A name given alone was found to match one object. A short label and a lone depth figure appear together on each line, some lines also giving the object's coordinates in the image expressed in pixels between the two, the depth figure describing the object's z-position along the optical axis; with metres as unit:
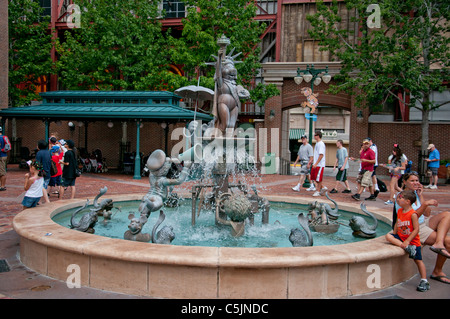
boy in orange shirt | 4.54
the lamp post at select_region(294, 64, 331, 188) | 16.28
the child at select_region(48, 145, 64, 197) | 10.34
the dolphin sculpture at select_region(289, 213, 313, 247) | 5.24
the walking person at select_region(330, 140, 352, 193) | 12.67
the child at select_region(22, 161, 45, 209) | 6.92
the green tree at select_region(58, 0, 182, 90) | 23.47
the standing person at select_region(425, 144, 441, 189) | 16.91
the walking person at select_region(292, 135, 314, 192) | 13.78
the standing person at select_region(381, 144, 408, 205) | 10.04
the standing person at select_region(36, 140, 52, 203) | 8.62
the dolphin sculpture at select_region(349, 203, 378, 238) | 6.29
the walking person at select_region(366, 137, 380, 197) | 11.39
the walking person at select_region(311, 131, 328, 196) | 11.97
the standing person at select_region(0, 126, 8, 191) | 12.55
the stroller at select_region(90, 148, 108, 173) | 21.25
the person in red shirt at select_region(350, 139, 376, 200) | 11.01
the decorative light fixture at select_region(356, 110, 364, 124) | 23.72
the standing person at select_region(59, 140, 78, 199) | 9.99
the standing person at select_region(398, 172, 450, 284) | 4.72
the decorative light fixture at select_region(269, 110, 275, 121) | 25.14
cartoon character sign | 15.99
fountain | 4.01
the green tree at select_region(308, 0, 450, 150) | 19.23
